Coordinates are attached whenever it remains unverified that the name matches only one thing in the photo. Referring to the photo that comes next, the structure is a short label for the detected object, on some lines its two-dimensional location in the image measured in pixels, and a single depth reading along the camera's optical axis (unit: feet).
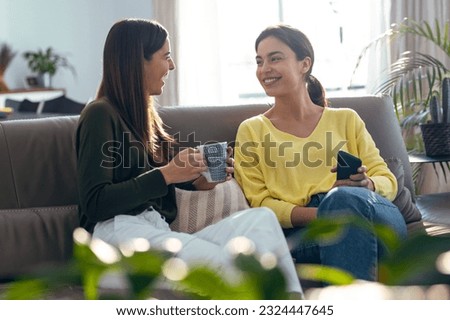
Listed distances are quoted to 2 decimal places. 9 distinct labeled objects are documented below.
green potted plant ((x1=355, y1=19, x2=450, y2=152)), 21.85
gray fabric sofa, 14.16
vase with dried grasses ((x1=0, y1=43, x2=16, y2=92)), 41.07
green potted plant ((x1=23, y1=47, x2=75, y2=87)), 41.76
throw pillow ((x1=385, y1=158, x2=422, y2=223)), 15.98
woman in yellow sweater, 13.96
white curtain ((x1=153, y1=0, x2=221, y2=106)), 34.78
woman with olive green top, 13.03
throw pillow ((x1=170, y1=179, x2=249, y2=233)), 14.51
